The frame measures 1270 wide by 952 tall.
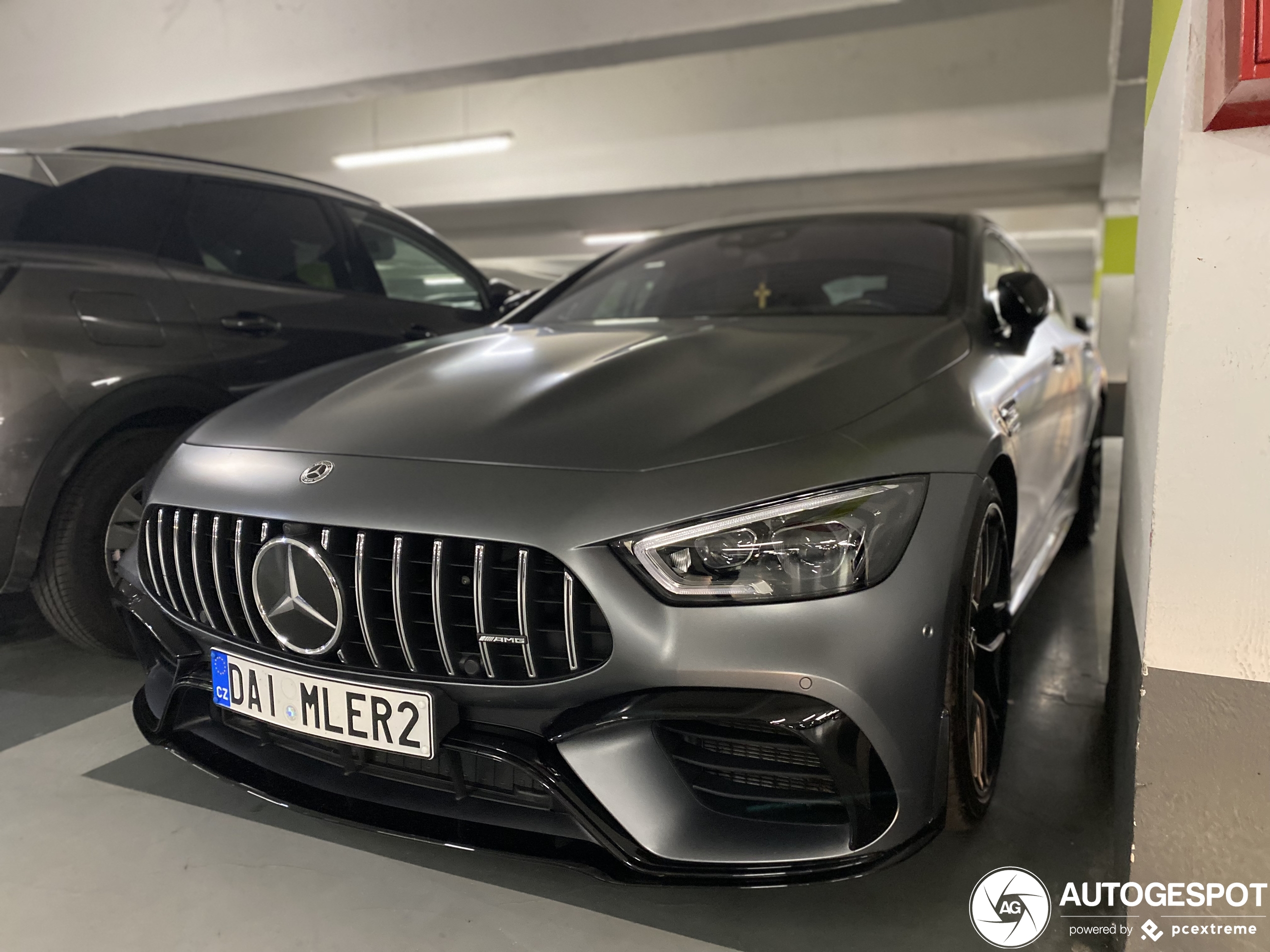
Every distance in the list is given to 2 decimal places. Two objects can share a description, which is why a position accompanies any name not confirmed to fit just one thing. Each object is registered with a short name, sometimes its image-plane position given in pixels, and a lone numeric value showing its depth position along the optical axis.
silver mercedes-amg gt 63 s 1.23
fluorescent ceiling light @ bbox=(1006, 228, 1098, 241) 14.84
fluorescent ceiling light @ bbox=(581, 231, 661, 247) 14.49
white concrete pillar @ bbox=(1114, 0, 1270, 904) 1.10
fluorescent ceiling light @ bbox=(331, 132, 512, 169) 9.38
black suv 2.11
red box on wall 0.95
